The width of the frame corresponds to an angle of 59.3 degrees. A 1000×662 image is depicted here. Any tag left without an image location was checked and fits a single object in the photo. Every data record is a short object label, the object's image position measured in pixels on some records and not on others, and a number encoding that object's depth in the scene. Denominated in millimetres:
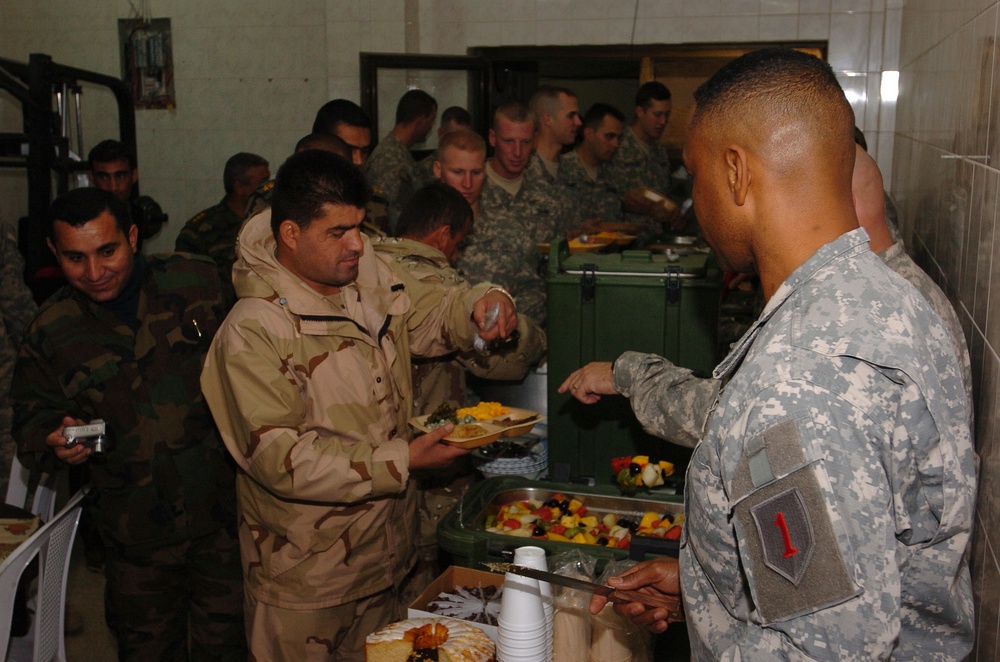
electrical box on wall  7035
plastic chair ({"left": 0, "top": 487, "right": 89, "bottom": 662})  2318
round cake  1729
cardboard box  2047
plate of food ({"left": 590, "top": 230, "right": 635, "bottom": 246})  4328
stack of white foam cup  1685
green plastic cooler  2885
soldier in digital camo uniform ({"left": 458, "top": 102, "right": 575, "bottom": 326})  4578
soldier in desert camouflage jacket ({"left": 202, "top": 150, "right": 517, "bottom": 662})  2168
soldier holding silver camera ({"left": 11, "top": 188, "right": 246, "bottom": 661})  2672
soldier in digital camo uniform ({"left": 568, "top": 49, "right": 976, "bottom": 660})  1019
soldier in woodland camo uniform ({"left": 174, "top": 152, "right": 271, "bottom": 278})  4883
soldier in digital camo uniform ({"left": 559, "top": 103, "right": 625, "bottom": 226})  5879
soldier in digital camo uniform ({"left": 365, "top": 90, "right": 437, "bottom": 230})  5348
